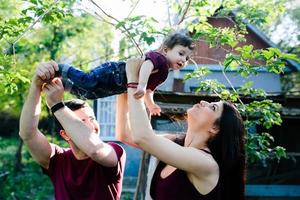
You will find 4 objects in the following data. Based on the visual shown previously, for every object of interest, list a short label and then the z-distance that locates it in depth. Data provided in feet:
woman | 6.61
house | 22.20
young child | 7.66
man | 6.84
